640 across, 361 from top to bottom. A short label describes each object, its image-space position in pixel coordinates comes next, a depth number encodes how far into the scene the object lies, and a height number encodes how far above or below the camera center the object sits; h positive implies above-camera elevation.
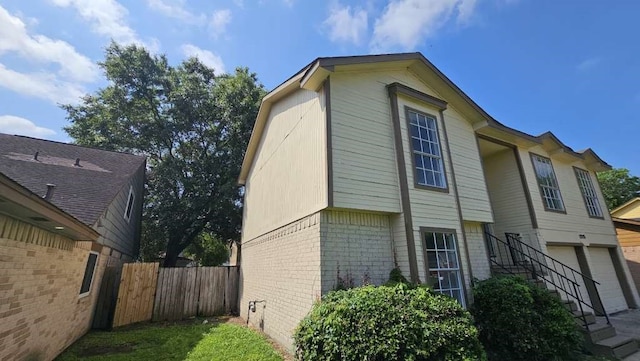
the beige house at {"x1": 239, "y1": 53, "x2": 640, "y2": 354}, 5.89 +1.88
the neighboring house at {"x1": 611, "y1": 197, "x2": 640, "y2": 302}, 13.17 +1.02
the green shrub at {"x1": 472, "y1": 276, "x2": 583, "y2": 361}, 5.37 -1.16
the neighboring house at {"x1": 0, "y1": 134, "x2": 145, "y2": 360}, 3.90 +0.67
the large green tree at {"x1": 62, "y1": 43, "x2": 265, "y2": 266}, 18.03 +9.08
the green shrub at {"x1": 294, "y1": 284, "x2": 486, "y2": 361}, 4.01 -0.89
